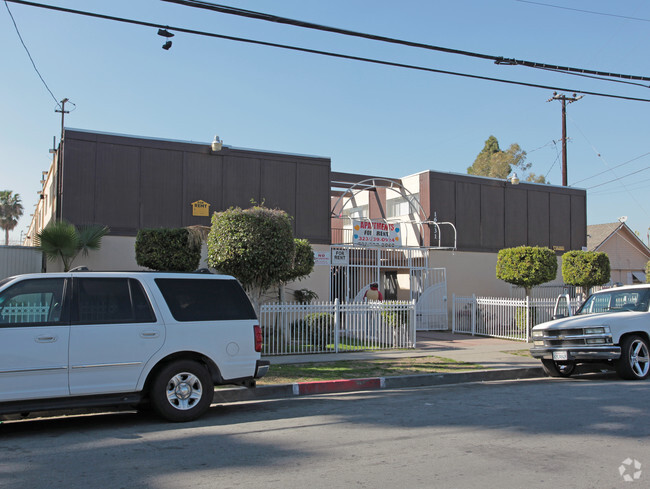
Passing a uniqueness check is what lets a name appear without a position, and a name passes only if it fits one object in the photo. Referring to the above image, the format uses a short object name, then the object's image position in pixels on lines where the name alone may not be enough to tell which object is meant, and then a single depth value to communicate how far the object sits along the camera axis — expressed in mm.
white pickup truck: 10453
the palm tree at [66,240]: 15492
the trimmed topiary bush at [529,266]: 17906
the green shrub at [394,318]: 14984
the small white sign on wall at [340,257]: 19406
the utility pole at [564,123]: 30859
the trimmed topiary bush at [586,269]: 19328
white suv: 6598
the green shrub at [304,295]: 18516
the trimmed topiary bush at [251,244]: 11797
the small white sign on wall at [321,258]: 19125
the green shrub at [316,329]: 14172
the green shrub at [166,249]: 13914
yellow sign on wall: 18406
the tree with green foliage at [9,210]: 54656
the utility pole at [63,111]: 32981
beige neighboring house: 30109
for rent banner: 19812
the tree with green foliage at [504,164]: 50969
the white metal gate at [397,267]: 19875
